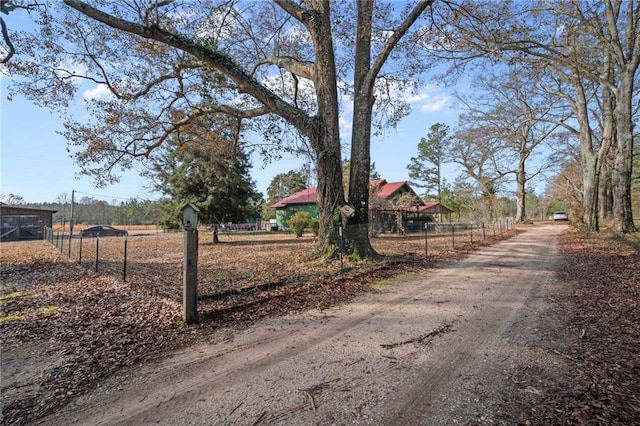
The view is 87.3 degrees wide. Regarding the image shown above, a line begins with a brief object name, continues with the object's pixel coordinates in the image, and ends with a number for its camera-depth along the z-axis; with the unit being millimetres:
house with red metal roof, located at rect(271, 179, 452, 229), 25333
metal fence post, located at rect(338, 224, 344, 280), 7511
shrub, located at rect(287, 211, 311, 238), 22389
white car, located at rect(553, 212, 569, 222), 47969
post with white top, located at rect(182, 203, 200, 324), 4566
